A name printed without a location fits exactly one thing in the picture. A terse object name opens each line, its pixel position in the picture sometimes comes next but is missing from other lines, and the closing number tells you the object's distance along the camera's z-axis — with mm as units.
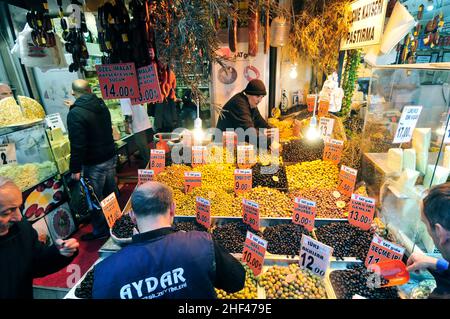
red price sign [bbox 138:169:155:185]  2775
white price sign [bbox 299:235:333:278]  1769
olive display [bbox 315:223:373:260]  2014
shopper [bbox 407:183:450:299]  1333
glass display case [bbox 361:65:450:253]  2004
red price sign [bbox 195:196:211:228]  2281
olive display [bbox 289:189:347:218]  2412
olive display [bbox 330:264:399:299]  1689
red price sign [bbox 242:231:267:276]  1848
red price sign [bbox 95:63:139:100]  2314
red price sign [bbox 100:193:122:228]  2320
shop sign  2447
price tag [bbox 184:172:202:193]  2725
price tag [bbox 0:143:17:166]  3160
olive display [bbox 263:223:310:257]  2076
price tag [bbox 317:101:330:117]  4184
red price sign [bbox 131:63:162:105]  2277
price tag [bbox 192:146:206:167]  3197
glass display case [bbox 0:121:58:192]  3189
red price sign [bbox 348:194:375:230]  2117
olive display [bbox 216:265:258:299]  1792
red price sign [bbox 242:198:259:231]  2219
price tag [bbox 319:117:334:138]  3699
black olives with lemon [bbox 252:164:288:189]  2853
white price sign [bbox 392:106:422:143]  2158
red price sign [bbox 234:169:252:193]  2666
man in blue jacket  1203
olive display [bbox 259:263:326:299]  1771
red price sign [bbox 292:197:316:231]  2180
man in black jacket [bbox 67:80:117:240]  3393
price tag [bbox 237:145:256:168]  3094
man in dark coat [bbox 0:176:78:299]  1558
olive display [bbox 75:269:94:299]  1821
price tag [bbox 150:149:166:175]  3158
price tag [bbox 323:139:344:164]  3076
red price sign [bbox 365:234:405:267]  1747
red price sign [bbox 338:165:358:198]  2527
